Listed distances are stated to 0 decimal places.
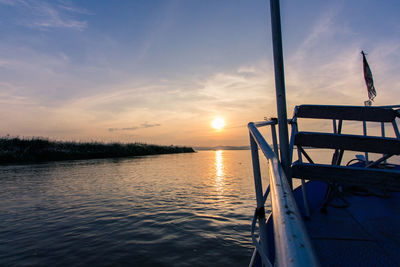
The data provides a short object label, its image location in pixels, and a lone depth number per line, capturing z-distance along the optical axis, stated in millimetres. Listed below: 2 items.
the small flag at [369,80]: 6020
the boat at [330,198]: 931
